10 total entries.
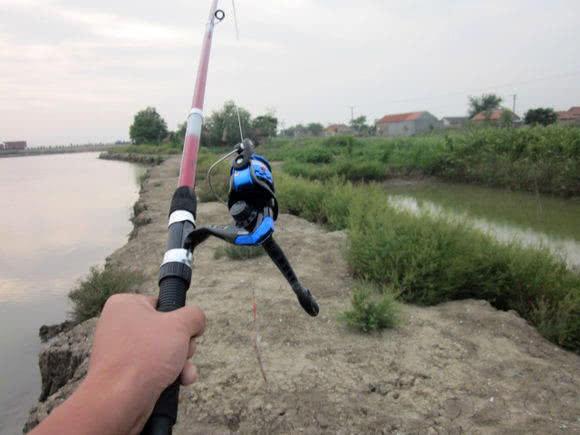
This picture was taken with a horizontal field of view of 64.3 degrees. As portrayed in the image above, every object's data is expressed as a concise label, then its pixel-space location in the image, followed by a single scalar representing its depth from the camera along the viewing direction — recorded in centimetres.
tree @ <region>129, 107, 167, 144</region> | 5691
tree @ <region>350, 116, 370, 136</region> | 6456
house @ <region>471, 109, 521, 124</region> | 4452
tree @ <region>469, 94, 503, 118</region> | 5494
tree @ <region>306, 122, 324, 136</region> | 6631
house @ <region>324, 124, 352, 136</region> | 7096
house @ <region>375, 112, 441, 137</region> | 6762
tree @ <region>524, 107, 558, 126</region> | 3686
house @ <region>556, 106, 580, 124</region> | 5092
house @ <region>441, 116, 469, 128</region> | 7317
